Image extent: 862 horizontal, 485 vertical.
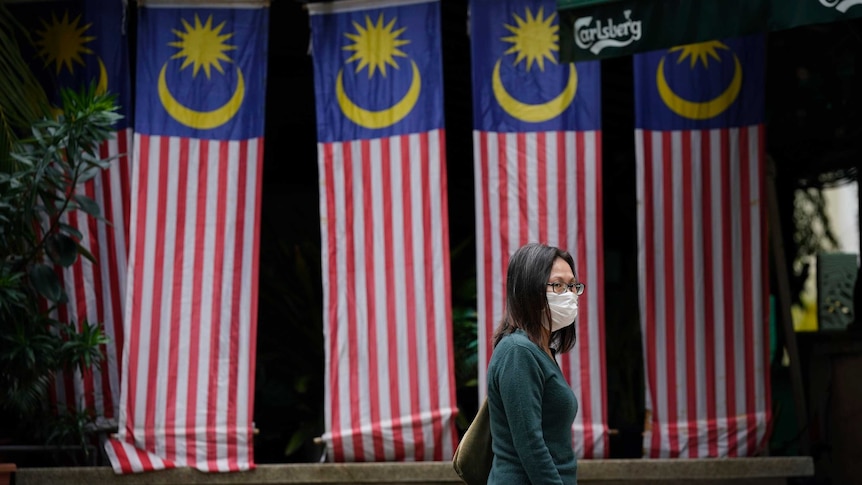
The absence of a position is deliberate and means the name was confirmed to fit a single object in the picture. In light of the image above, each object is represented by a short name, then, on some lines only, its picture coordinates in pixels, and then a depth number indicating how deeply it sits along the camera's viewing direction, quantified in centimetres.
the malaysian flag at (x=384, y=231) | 1612
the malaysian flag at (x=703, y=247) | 1625
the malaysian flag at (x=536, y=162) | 1627
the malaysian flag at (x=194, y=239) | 1602
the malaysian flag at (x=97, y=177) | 1661
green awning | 1318
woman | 830
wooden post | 1770
